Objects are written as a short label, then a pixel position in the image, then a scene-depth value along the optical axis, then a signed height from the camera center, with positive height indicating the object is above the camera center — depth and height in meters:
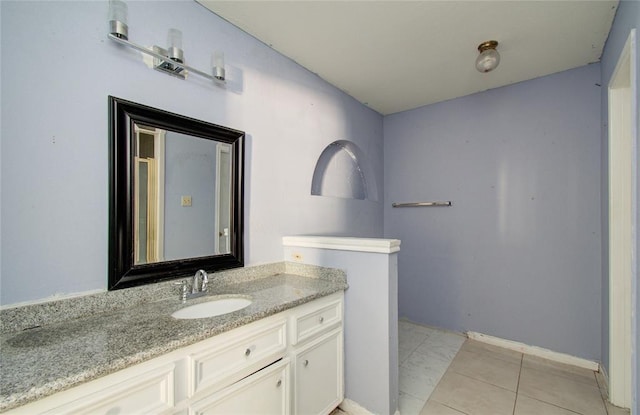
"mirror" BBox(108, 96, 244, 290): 1.22 +0.07
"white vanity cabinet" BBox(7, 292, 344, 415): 0.81 -0.65
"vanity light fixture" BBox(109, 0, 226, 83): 1.19 +0.78
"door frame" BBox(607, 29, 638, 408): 1.72 -0.20
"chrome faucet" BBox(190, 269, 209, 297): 1.44 -0.39
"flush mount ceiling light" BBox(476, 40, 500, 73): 1.91 +1.08
